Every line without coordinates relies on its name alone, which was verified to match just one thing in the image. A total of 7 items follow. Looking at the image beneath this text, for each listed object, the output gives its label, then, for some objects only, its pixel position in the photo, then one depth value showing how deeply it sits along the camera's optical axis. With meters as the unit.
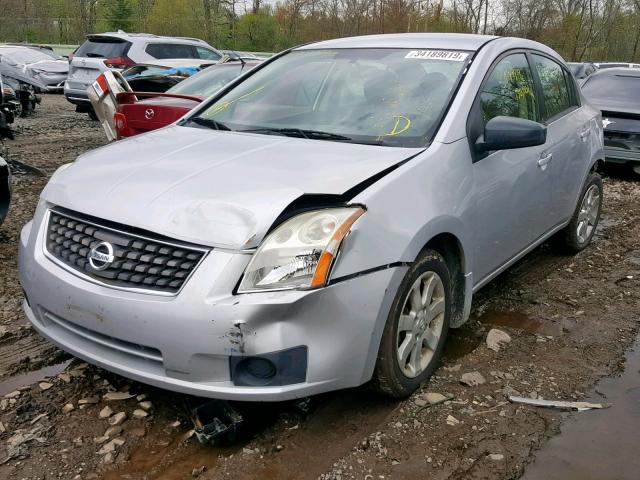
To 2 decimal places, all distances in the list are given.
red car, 6.01
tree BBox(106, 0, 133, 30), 46.03
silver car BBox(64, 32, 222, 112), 14.52
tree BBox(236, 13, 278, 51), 44.97
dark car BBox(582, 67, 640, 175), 8.53
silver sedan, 2.39
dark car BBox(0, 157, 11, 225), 4.71
